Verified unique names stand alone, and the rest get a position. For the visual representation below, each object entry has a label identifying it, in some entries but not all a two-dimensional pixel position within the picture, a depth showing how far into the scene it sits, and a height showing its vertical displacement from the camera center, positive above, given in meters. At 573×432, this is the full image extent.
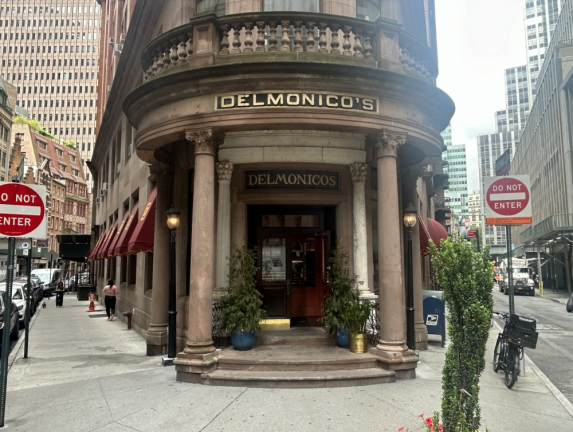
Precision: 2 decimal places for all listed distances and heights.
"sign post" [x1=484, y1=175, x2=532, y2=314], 9.16 +1.19
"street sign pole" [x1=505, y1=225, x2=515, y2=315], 8.77 -0.45
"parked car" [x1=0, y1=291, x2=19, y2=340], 13.65 -1.93
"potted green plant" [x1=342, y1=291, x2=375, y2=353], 8.96 -1.35
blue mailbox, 12.15 -1.59
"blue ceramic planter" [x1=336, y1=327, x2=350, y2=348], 9.35 -1.75
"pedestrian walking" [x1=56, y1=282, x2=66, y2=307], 26.77 -2.18
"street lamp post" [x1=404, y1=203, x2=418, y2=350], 9.73 -0.67
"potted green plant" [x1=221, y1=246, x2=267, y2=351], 9.01 -1.06
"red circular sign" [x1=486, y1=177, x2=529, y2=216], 9.22 +1.29
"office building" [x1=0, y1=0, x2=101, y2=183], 124.50 +58.89
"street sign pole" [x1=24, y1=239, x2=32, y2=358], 11.05 -1.58
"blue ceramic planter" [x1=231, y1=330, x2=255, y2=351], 9.05 -1.71
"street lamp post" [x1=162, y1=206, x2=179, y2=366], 9.45 -0.82
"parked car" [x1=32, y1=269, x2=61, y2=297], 38.57 -1.67
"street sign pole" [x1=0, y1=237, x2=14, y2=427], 5.91 -1.27
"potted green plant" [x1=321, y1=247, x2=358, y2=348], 9.36 -0.89
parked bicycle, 8.12 -1.71
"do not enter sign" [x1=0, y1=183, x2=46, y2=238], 6.32 +0.78
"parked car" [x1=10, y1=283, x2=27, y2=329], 17.27 -1.58
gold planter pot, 8.95 -1.80
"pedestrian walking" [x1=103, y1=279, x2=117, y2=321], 19.56 -1.76
